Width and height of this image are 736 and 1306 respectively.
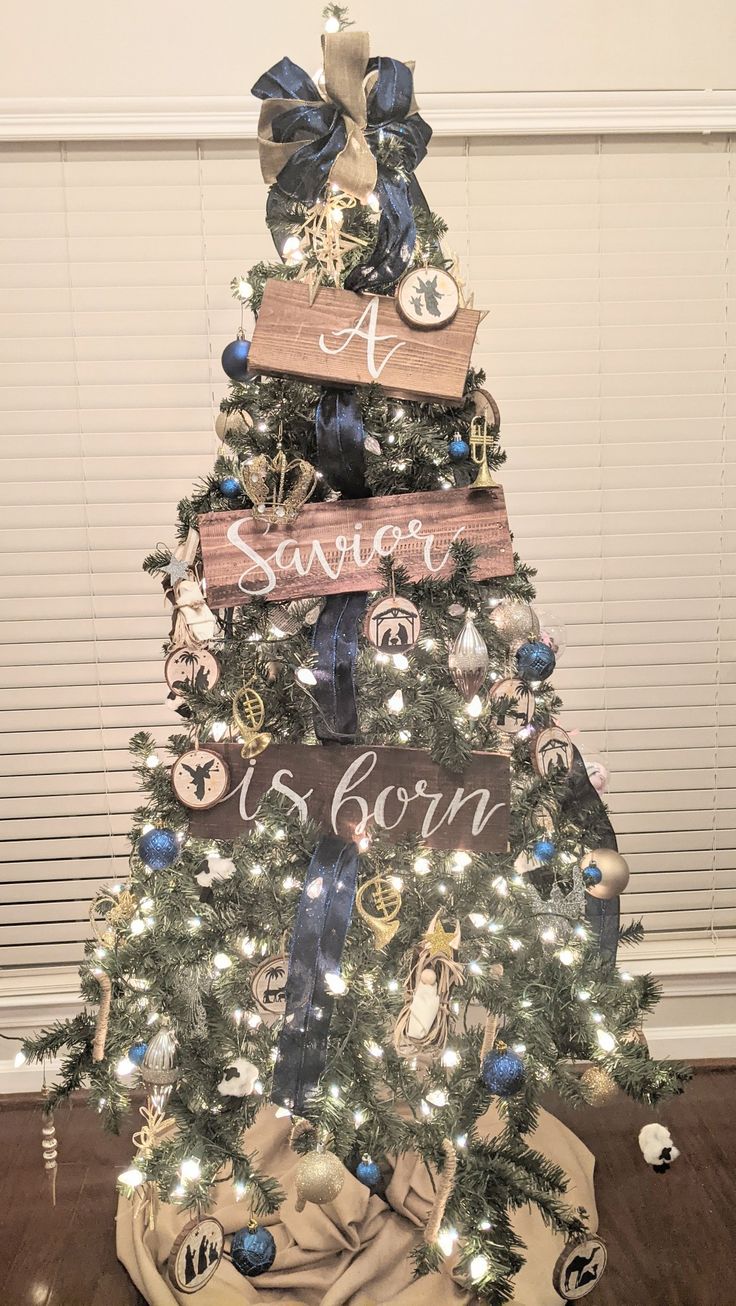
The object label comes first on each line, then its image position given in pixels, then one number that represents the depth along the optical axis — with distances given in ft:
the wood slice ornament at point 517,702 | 5.25
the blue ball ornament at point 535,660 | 5.19
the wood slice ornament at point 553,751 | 5.33
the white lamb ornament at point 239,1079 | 5.05
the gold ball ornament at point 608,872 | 5.71
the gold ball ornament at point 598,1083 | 5.36
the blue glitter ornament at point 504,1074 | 4.76
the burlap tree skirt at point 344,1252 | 5.70
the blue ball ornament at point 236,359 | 5.25
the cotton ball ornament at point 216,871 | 5.18
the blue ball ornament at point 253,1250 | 5.11
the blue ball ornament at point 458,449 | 5.11
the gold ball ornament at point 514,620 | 5.19
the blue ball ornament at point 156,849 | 5.02
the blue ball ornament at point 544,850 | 5.25
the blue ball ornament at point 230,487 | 5.14
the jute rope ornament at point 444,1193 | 4.71
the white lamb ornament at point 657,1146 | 5.98
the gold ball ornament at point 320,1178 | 4.61
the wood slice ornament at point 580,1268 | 4.89
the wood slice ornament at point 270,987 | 5.13
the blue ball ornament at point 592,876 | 5.57
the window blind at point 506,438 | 7.49
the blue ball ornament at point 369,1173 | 5.52
